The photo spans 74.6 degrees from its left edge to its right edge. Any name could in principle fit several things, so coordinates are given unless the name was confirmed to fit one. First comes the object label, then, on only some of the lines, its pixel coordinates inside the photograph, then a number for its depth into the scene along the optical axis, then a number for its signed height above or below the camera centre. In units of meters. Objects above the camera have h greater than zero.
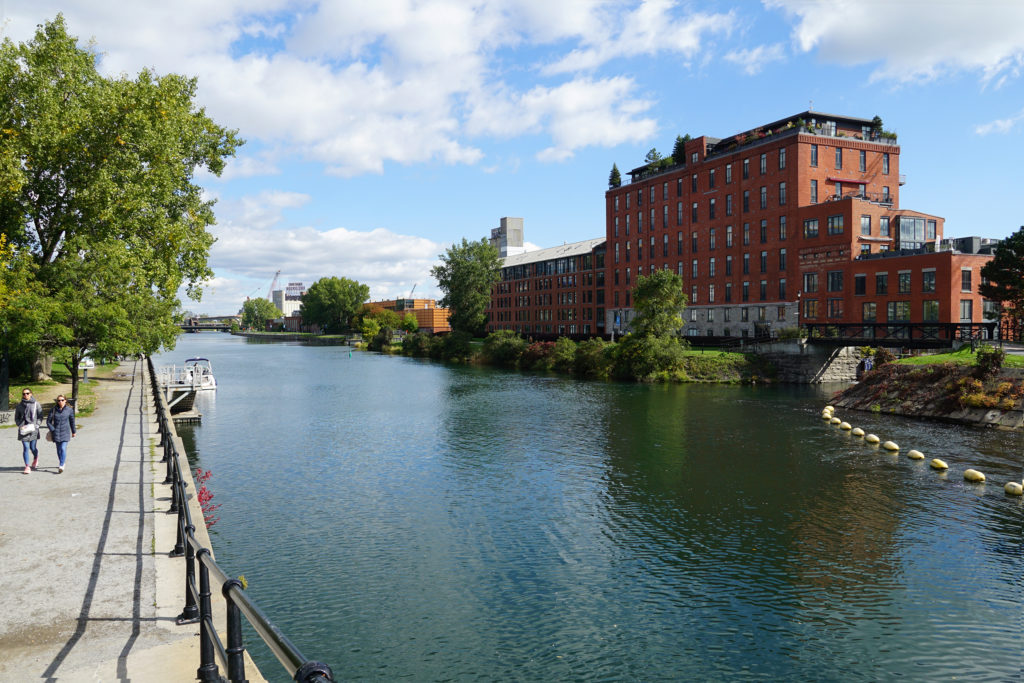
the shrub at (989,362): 39.72 -1.52
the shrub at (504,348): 92.44 -2.17
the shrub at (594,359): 72.19 -2.81
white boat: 52.31 -3.87
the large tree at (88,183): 28.86 +6.91
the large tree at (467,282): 112.81 +8.71
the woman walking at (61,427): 18.28 -2.67
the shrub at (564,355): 80.75 -2.67
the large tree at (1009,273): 51.41 +4.99
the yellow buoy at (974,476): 24.91 -5.18
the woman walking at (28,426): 18.25 -2.65
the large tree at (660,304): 69.94 +3.17
